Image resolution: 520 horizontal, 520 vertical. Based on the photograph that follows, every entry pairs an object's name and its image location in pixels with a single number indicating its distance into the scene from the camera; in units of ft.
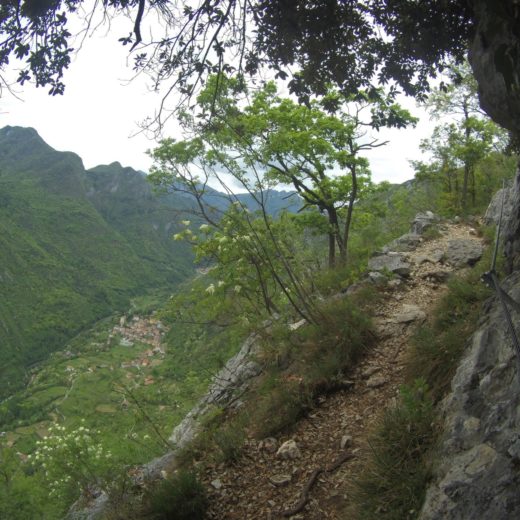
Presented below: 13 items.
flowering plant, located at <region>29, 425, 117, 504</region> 19.50
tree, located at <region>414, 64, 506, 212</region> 59.08
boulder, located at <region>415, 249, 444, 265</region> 31.55
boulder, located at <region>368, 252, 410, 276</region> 29.07
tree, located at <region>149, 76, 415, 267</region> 22.53
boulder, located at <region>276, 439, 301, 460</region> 14.32
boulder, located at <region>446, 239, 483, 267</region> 29.84
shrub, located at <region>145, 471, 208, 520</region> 12.26
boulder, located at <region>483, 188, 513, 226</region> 38.05
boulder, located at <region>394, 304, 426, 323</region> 21.20
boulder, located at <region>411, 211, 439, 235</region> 45.06
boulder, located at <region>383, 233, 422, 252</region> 37.65
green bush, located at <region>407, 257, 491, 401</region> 12.69
